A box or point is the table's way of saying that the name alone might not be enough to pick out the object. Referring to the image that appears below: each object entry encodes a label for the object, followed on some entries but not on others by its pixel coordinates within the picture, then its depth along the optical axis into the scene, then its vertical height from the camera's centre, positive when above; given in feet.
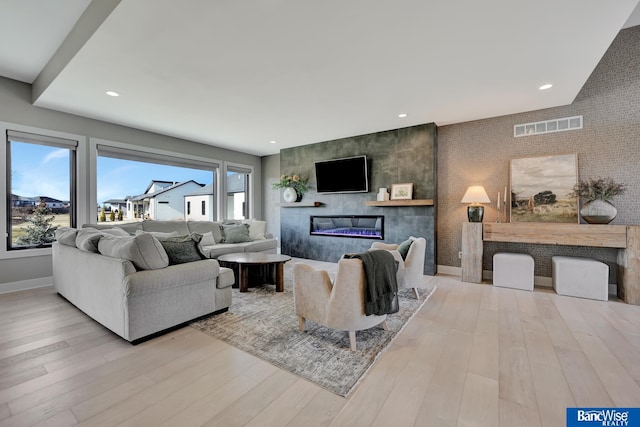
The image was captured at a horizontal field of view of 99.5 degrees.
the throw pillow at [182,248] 8.61 -1.16
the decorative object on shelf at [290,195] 20.70 +1.25
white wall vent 12.73 +4.04
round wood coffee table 11.83 -2.39
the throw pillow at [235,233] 17.47 -1.39
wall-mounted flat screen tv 17.66 +2.42
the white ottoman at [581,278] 11.08 -2.93
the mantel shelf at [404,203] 15.11 +0.45
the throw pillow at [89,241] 8.90 -0.92
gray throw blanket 6.97 -1.91
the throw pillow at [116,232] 11.72 -0.82
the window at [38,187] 12.68 +1.32
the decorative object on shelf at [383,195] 16.56 +0.94
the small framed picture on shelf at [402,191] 15.81 +1.13
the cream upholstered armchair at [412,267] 10.94 -2.32
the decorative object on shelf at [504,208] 14.15 +0.01
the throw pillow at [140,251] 7.59 -1.09
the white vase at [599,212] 11.38 -0.16
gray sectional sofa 7.40 -2.09
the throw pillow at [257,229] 18.43 -1.24
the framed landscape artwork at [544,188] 12.73 +1.00
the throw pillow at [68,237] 10.28 -0.91
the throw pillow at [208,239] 16.31 -1.67
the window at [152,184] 15.55 +1.92
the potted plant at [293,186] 20.47 +1.91
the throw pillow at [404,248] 11.24 -1.61
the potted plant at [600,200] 11.43 +0.36
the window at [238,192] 22.44 +1.72
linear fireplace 17.49 -1.05
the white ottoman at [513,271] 12.51 -2.91
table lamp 13.67 +0.48
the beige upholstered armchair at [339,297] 6.90 -2.31
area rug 6.19 -3.64
